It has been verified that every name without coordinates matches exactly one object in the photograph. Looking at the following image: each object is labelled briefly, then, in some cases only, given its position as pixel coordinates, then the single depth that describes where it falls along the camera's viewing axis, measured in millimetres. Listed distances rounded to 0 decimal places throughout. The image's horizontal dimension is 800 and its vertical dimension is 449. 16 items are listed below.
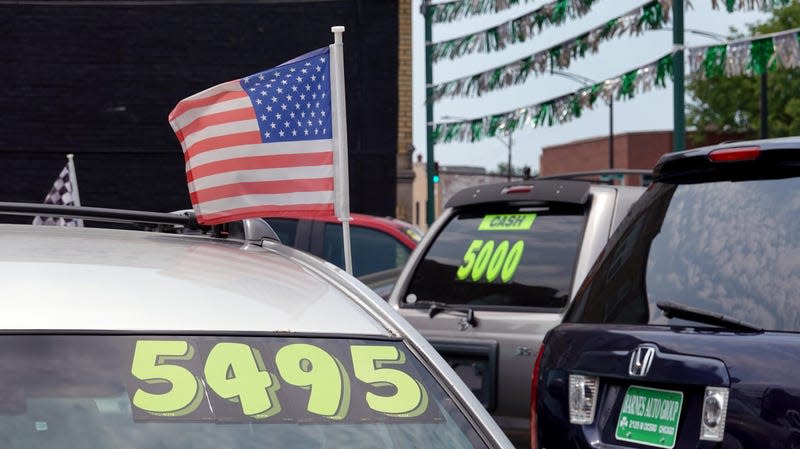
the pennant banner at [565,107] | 16797
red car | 11398
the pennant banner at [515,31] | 18877
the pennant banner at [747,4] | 14977
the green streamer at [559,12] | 18906
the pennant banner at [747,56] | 14789
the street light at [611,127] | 63969
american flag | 6066
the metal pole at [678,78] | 15688
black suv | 3730
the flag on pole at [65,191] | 11203
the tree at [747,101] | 61312
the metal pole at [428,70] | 23266
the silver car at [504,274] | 6348
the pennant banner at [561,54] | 16766
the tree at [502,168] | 140475
